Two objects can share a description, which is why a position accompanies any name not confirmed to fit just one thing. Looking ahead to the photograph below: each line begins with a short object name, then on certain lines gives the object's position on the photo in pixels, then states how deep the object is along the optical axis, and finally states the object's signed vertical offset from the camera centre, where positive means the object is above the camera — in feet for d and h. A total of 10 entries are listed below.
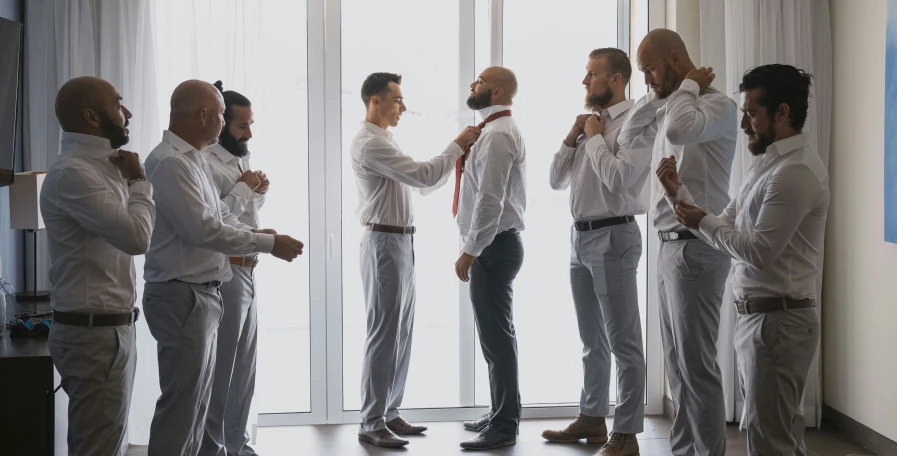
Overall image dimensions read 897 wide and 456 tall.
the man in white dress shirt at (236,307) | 11.23 -1.31
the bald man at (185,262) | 8.94 -0.55
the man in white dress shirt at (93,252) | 8.11 -0.40
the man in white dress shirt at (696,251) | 9.90 -0.47
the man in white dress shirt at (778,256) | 7.87 -0.42
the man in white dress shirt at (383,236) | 13.00 -0.37
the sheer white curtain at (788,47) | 13.96 +2.87
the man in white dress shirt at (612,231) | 12.07 -0.26
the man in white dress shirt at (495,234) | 12.50 -0.31
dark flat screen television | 10.26 +1.56
